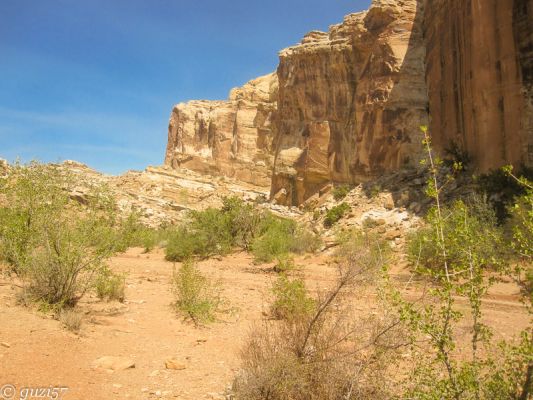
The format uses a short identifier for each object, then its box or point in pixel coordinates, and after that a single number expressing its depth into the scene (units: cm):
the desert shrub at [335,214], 2231
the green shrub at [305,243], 1723
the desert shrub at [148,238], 1938
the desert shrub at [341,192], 2722
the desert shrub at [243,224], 1819
